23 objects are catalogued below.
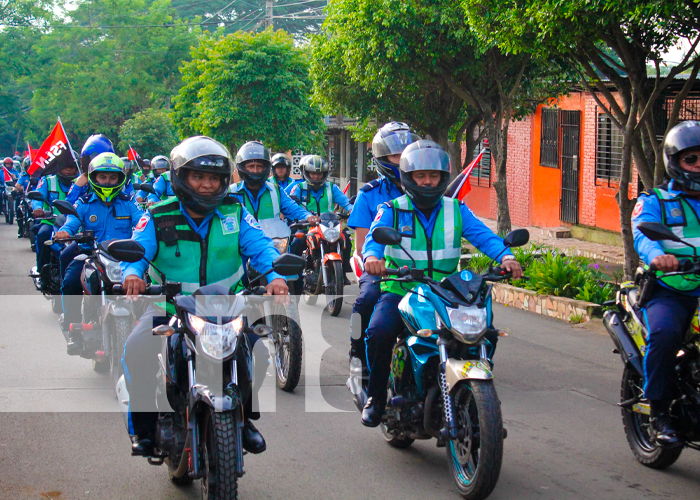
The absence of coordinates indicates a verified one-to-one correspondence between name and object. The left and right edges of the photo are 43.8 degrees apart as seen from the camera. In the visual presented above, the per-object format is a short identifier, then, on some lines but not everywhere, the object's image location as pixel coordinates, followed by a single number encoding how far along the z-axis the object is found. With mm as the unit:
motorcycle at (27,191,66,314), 9875
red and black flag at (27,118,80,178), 11203
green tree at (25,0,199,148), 47000
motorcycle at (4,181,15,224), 27688
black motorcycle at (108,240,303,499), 3785
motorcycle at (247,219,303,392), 6816
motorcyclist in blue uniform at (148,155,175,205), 11844
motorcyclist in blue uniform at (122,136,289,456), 4387
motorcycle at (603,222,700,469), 4688
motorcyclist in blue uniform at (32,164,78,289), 10883
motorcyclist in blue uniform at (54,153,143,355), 7875
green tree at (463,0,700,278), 9602
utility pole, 35969
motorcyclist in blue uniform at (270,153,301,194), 11523
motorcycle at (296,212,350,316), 10172
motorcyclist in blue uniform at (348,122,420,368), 6281
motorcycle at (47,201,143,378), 6559
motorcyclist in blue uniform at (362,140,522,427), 5059
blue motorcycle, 4276
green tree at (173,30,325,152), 25469
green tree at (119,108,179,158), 39906
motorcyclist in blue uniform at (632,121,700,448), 4715
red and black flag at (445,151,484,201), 6603
